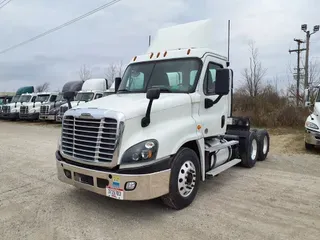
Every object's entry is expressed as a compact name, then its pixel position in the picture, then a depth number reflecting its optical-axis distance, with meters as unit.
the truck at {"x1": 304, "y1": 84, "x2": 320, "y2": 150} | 8.26
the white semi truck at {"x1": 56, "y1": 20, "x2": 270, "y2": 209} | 3.71
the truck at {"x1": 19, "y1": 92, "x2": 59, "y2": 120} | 21.22
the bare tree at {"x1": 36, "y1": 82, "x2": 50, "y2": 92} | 61.91
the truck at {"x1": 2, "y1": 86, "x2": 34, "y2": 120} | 22.50
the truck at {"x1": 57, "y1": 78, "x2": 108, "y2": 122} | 17.64
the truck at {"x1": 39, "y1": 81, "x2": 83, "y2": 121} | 19.59
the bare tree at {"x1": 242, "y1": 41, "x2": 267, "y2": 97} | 22.65
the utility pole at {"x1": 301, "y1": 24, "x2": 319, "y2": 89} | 21.39
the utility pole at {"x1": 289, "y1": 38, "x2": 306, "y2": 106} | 25.03
